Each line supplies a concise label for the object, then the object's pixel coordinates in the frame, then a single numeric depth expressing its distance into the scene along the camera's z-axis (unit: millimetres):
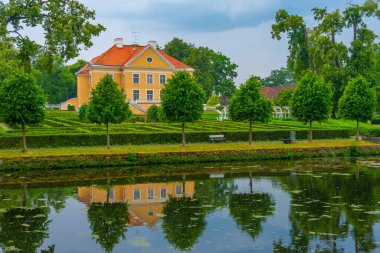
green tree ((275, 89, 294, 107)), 50569
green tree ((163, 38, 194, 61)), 75812
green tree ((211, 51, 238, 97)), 76812
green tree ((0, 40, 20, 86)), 47469
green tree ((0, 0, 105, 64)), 27750
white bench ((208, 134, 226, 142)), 28453
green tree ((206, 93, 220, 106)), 66062
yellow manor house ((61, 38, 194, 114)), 55281
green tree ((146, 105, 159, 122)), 42594
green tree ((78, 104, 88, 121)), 41406
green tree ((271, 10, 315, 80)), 49188
